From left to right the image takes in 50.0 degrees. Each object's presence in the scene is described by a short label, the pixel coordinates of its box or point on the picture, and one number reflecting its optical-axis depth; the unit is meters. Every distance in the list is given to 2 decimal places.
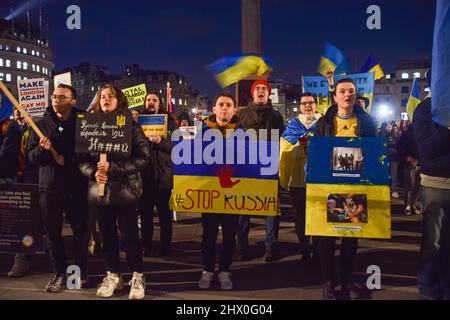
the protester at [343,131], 4.83
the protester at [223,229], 5.32
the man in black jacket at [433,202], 4.77
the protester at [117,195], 4.99
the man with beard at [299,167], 6.06
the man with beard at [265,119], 6.37
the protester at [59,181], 5.25
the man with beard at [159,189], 6.96
